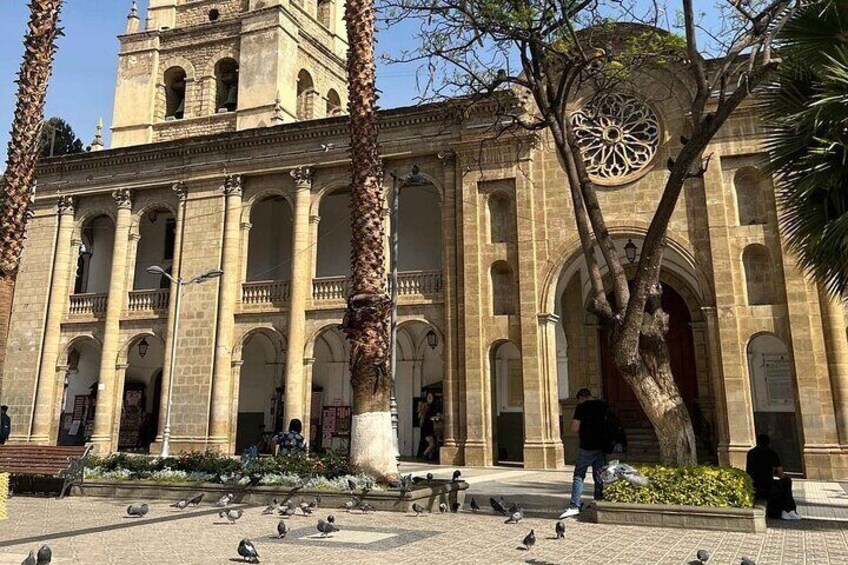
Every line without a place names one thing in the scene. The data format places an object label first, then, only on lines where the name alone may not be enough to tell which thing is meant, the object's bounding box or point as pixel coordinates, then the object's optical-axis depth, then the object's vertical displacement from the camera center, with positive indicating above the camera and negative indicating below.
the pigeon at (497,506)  9.48 -1.09
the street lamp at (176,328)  20.33 +3.03
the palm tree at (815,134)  8.55 +3.77
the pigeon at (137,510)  9.09 -1.08
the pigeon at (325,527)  7.52 -1.09
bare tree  9.30 +4.88
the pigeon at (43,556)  5.25 -0.98
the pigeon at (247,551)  6.08 -1.08
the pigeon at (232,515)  8.74 -1.11
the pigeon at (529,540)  6.80 -1.12
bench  11.95 -0.61
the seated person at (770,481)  9.63 -0.78
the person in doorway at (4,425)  16.56 +0.05
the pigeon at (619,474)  8.87 -0.62
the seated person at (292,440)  13.15 -0.26
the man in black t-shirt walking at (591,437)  9.95 -0.16
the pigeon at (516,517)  8.67 -1.13
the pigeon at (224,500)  10.00 -1.06
